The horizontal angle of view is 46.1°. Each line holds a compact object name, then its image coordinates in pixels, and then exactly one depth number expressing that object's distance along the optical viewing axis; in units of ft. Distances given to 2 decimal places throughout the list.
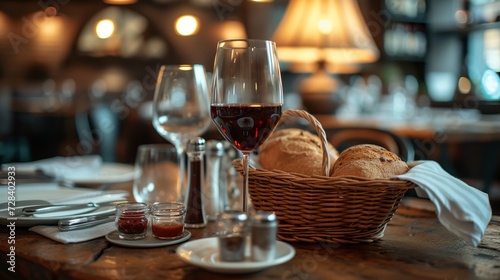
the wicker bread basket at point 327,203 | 2.79
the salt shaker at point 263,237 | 2.34
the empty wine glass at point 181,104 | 3.79
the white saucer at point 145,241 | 2.81
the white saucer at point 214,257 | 2.29
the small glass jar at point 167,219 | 2.92
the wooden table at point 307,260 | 2.43
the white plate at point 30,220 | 3.16
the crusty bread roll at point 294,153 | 3.18
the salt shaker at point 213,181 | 3.70
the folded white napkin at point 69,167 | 4.97
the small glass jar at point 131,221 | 2.92
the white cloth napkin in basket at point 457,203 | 2.73
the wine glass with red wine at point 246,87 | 2.73
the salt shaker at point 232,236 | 2.37
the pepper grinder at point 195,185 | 3.37
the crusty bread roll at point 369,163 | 2.92
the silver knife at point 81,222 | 3.04
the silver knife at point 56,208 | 3.21
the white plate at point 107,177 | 4.77
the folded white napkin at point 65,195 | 3.55
